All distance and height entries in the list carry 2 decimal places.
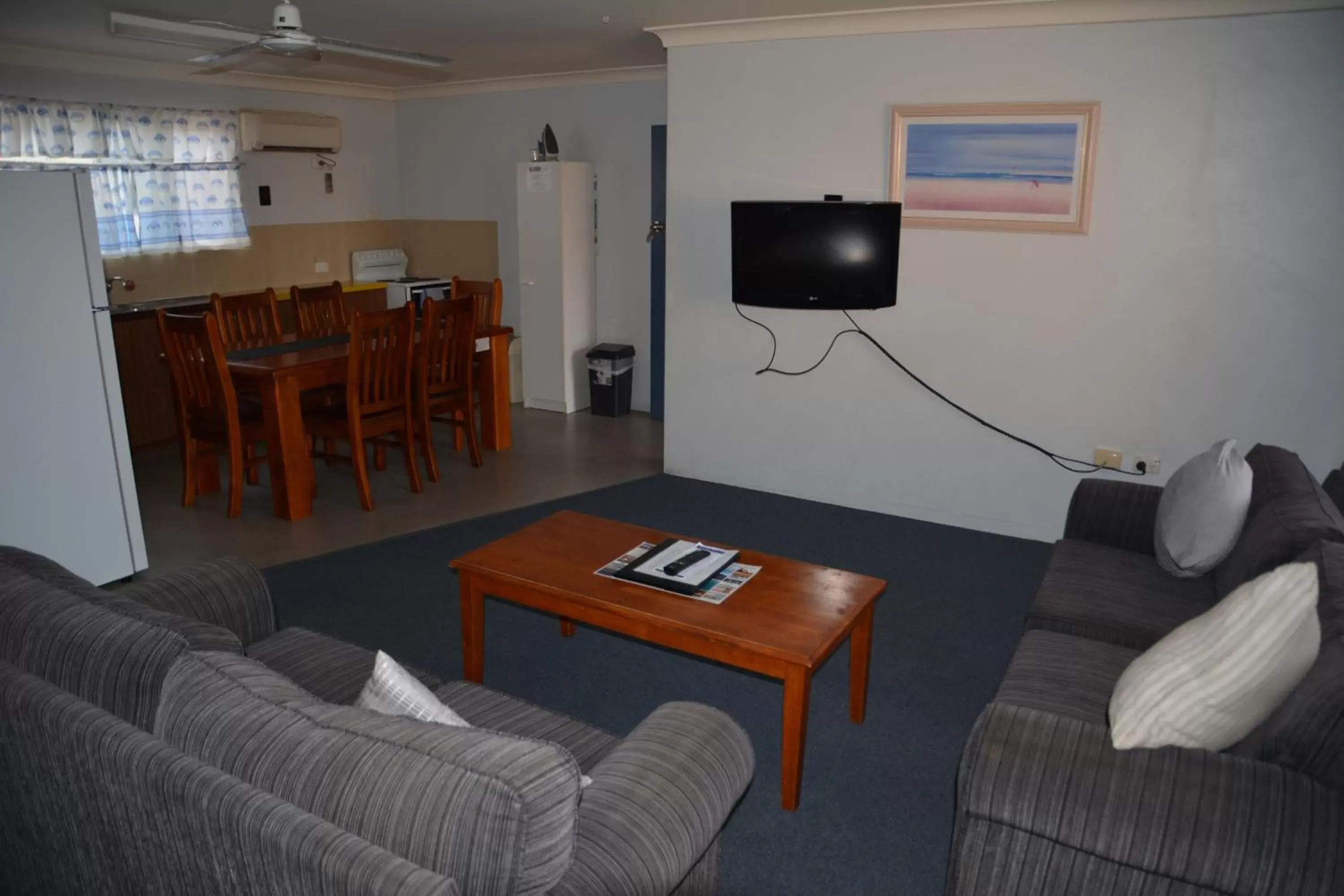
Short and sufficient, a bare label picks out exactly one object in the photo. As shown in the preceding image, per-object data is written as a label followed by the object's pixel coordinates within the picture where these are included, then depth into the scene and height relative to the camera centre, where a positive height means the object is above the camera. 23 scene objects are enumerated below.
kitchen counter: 5.54 -0.47
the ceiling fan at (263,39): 3.55 +0.77
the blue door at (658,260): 6.10 -0.21
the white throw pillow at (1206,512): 2.65 -0.79
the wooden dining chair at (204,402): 4.32 -0.80
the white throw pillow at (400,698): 1.53 -0.75
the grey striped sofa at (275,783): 1.20 -0.74
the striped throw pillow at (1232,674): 1.70 -0.78
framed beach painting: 3.93 +0.25
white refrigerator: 3.26 -0.56
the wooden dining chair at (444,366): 4.88 -0.72
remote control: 2.76 -0.97
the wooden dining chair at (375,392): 4.51 -0.79
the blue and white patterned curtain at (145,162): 5.42 +0.38
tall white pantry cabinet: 6.35 -0.36
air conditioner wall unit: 6.25 +0.62
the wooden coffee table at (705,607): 2.37 -1.00
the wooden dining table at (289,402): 4.36 -0.79
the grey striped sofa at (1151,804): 1.55 -0.96
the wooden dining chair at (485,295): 5.51 -0.40
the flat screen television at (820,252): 4.18 -0.11
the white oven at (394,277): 6.99 -0.38
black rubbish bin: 6.47 -1.01
